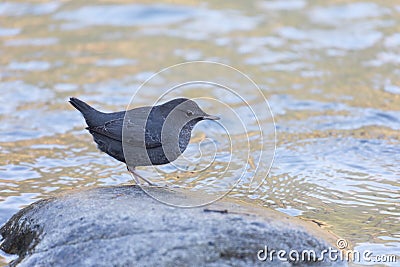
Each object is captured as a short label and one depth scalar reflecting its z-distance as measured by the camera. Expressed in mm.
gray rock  8047
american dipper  10047
